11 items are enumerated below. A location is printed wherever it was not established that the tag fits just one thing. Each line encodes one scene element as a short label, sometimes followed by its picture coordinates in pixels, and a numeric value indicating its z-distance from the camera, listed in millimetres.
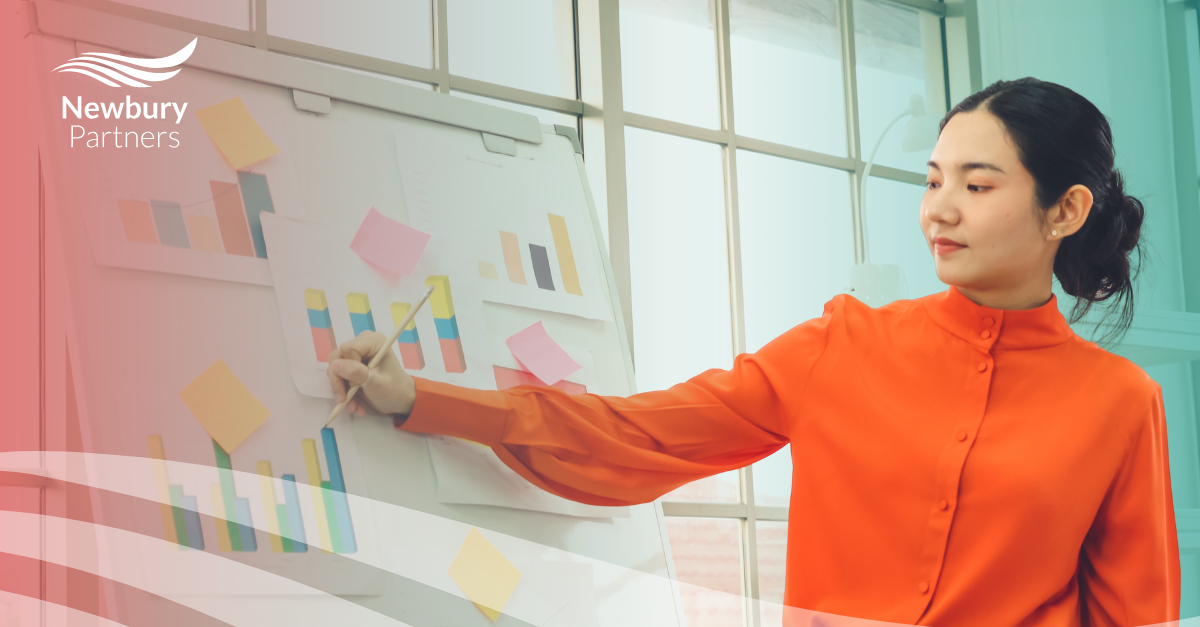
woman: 2641
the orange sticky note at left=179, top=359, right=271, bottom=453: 2568
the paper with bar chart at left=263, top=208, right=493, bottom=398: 2651
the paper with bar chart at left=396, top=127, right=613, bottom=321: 2829
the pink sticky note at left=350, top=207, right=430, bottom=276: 2740
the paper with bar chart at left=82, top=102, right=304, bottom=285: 2584
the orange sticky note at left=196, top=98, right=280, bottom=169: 2680
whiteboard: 2548
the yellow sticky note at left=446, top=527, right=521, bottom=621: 2666
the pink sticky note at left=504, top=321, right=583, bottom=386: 2822
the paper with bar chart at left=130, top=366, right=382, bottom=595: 2523
